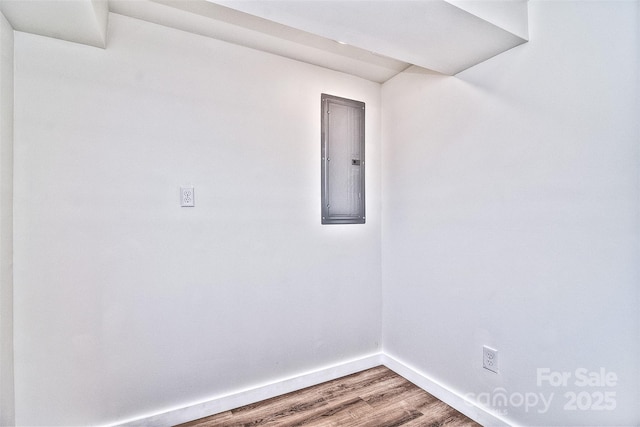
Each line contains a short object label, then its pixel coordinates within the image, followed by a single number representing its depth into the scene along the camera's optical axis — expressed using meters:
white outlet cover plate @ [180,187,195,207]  1.73
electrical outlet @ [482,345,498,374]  1.65
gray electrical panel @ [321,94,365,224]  2.18
